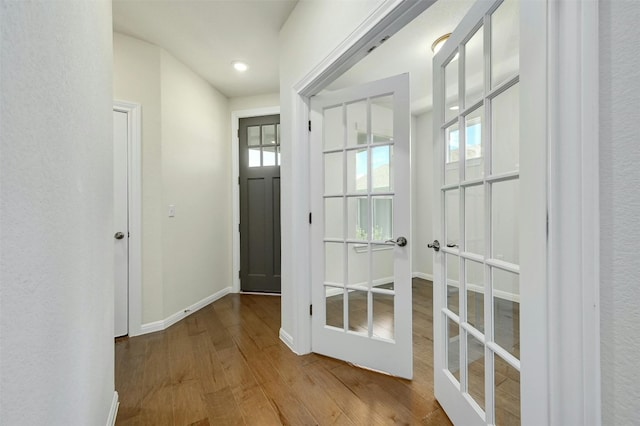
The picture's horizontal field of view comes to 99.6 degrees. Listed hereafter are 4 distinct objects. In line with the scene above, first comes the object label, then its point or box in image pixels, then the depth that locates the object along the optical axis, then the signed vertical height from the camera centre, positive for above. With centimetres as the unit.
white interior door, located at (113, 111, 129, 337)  238 -11
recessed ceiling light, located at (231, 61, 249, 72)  288 +159
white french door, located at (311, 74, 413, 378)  171 -10
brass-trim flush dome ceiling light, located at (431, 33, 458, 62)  223 +145
